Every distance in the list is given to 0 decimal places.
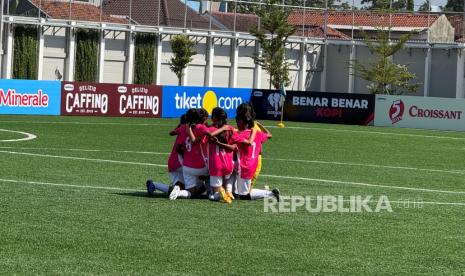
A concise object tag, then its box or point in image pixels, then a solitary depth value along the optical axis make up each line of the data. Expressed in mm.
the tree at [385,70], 68062
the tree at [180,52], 62719
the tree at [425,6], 72875
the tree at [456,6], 116750
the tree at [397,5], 74481
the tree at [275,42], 66250
